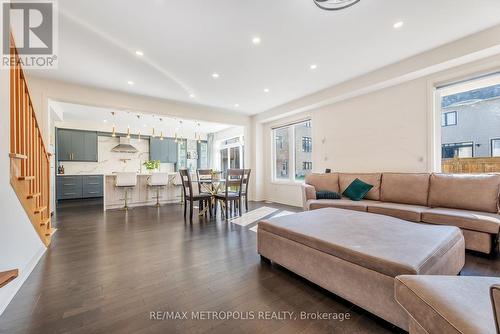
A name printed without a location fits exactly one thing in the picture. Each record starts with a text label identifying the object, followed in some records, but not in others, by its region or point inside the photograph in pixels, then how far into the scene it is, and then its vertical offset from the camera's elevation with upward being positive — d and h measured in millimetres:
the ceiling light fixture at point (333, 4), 2039 +1598
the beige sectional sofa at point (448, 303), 749 -561
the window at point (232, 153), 8340 +563
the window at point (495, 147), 2916 +236
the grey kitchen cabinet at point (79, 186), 6684 -607
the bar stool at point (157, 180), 5727 -357
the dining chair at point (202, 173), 4617 -148
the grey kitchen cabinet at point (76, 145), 6855 +768
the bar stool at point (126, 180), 5270 -314
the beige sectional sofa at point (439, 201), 2322 -534
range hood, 7805 +764
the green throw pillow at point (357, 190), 3658 -431
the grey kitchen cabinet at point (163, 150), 8469 +726
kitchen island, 5531 -731
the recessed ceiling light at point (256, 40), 2769 +1689
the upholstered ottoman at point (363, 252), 1312 -639
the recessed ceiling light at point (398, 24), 2479 +1679
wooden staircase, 1894 +140
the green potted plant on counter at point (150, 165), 6773 +72
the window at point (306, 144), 5570 +591
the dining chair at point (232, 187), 4305 -439
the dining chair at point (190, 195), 4172 -585
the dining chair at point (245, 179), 4655 -289
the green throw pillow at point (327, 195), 3780 -530
